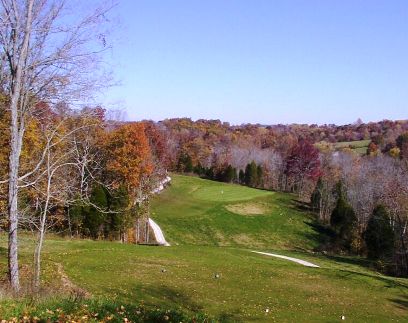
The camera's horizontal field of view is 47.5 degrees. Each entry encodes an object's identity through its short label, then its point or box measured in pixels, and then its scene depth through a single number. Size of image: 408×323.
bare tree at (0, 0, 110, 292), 11.13
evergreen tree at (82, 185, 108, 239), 34.09
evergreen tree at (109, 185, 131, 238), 35.25
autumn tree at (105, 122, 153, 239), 36.53
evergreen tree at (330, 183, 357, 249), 46.19
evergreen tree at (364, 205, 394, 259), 39.81
